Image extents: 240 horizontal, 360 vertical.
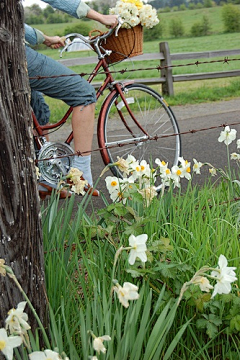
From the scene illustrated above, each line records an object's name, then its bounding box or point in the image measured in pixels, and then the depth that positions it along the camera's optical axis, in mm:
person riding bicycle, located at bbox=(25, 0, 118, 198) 3793
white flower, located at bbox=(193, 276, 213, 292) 1606
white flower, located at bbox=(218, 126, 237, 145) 3115
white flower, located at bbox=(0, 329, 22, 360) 1439
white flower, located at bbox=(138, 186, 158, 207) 2521
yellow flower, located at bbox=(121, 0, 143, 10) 4410
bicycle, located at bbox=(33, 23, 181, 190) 4129
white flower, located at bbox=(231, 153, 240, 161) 3057
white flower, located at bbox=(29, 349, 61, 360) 1371
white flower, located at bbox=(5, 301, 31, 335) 1473
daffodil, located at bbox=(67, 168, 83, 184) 2475
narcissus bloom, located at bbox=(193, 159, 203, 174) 3019
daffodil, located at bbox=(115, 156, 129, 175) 2445
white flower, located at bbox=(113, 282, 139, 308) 1485
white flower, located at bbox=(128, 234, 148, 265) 1695
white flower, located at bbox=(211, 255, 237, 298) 1664
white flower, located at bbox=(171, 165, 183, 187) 2785
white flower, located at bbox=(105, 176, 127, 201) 2525
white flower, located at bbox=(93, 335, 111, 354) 1367
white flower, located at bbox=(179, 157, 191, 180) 2805
